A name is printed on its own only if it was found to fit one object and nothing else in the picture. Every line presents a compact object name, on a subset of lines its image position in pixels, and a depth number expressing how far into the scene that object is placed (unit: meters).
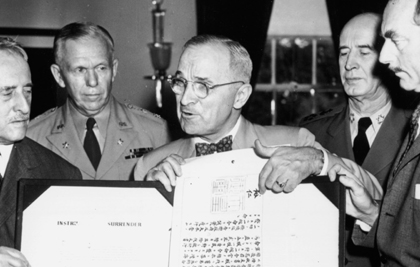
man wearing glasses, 2.67
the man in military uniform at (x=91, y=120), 3.80
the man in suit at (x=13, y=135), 2.80
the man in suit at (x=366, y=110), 3.50
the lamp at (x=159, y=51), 7.22
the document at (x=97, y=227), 2.65
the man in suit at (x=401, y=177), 2.47
